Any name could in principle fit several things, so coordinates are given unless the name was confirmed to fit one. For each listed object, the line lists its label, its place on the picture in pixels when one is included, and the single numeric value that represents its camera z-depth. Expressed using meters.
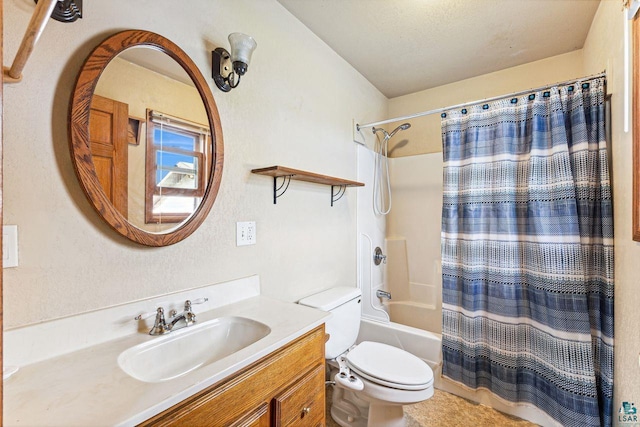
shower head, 2.43
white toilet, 1.41
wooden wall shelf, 1.42
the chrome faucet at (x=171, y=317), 1.00
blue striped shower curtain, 1.55
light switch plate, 0.77
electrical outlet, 1.39
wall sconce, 1.24
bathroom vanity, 0.64
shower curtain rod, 1.57
